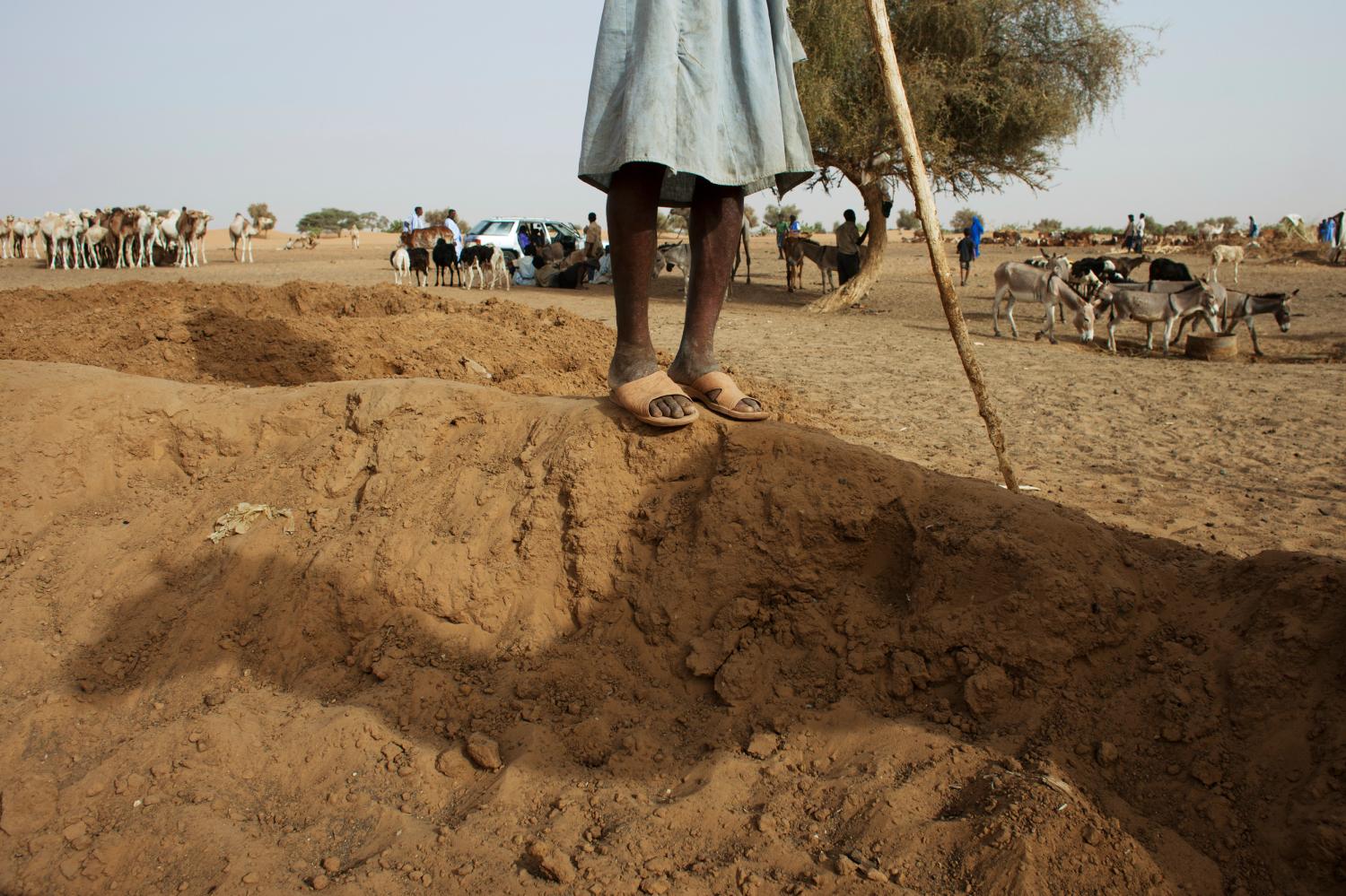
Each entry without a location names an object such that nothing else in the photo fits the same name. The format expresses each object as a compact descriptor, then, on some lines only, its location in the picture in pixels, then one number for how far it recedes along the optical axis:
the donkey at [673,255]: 18.28
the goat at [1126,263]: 17.56
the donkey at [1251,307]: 12.45
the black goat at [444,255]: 18.06
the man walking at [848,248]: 17.37
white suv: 23.27
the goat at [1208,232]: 33.12
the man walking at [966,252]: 20.53
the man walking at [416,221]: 25.11
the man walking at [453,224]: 23.44
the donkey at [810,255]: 18.55
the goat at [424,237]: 21.92
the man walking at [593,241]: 20.55
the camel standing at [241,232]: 27.47
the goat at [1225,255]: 22.14
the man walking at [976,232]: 21.69
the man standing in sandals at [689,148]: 2.48
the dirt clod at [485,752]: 2.20
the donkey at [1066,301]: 12.62
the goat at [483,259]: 18.03
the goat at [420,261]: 18.14
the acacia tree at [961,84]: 14.30
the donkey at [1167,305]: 12.25
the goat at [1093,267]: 16.38
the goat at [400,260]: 18.19
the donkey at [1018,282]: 12.99
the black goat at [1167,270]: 16.03
